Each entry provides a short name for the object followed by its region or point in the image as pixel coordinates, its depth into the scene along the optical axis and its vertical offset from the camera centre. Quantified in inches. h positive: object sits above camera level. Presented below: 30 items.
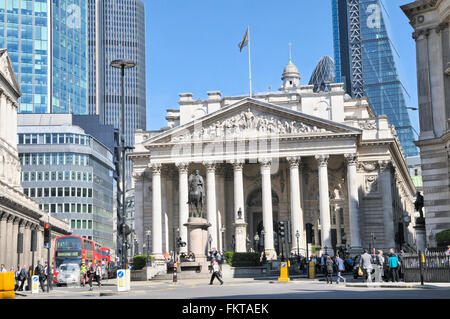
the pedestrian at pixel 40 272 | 1731.1 -65.4
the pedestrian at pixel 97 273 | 1847.9 -75.9
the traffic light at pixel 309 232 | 2041.0 +15.9
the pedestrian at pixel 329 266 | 1545.3 -64.3
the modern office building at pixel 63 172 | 4350.4 +471.6
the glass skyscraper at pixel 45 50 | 5221.5 +1560.6
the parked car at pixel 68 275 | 2203.5 -93.7
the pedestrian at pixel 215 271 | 1503.8 -65.5
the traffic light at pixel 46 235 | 1561.3 +25.5
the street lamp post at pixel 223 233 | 3164.9 +35.1
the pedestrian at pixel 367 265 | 1424.7 -60.3
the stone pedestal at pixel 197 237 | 1927.9 +12.9
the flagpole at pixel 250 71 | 3176.4 +779.7
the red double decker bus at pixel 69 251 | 2304.4 -18.2
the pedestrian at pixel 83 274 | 2111.0 -88.5
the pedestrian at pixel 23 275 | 1913.1 -77.6
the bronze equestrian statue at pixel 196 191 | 1937.7 +141.5
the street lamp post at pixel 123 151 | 1311.1 +185.9
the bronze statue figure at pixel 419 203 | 1897.1 +85.9
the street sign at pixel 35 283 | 1573.6 -82.4
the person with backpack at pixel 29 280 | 1957.4 -96.6
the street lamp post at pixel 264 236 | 2979.3 +14.2
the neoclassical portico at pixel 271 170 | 2972.4 +317.9
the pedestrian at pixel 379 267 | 1445.6 -66.5
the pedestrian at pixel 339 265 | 1567.9 -64.4
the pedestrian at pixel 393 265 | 1462.8 -63.1
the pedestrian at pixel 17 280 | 2015.0 -99.2
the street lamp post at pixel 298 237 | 2806.6 +2.8
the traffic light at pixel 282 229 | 1754.4 +24.6
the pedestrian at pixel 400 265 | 1555.1 -69.8
